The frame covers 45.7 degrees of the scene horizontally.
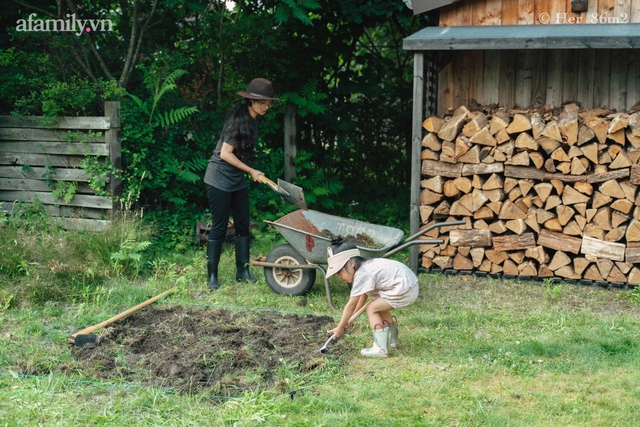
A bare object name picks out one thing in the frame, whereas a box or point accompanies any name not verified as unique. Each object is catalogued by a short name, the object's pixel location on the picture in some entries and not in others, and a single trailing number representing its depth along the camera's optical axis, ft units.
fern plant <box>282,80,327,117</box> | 30.63
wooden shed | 23.22
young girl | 16.57
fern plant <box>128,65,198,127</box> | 26.81
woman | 22.63
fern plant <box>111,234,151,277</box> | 23.45
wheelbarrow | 21.27
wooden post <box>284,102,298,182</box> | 31.22
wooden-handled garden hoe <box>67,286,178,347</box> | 17.66
